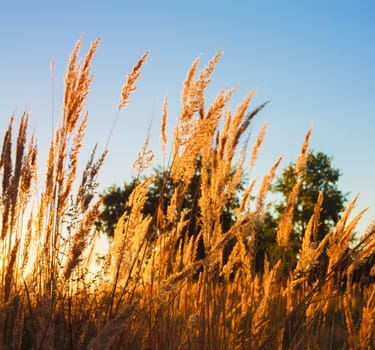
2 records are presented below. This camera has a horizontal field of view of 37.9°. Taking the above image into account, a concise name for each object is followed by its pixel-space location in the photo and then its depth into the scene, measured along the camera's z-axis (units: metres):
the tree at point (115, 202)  28.94
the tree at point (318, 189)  27.17
